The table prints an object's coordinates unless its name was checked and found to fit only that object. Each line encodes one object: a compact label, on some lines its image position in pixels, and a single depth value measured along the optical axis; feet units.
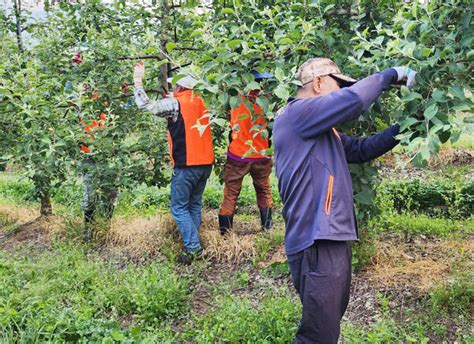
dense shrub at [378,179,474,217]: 21.78
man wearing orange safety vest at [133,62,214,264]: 14.48
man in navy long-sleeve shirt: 7.98
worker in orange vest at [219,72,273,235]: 15.74
